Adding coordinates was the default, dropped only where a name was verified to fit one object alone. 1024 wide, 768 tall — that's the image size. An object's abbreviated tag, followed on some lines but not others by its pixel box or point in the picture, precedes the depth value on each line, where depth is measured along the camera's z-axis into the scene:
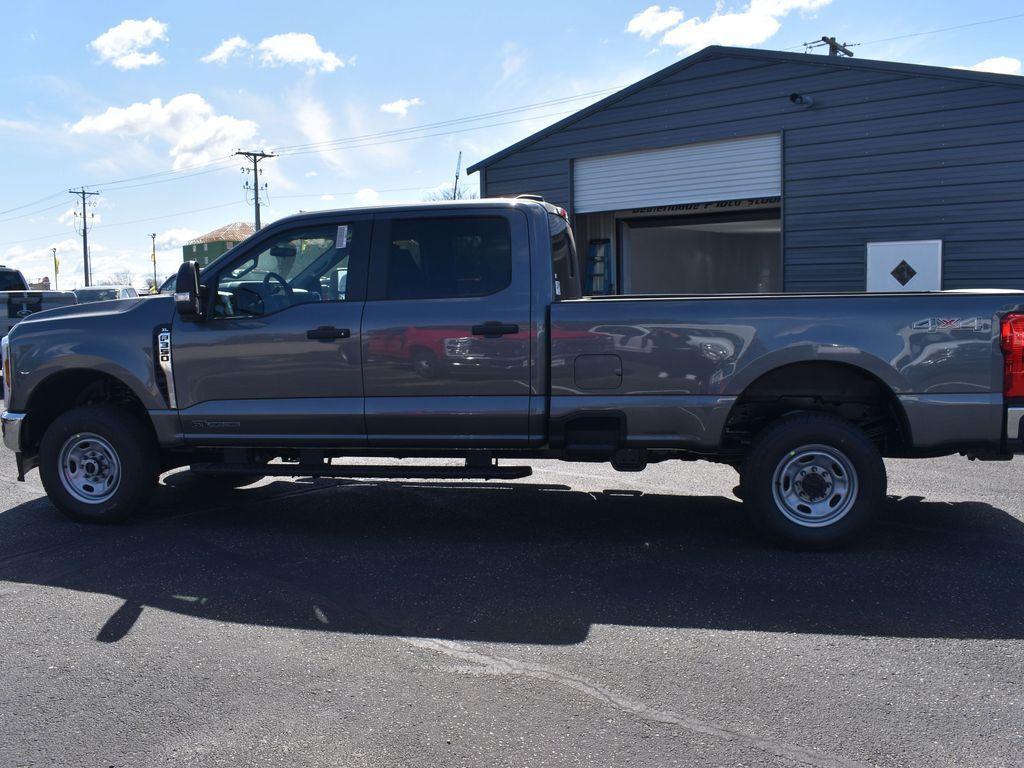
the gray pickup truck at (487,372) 5.12
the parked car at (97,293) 24.89
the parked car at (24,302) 16.67
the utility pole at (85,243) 70.12
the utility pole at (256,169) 55.31
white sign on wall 13.04
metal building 12.58
